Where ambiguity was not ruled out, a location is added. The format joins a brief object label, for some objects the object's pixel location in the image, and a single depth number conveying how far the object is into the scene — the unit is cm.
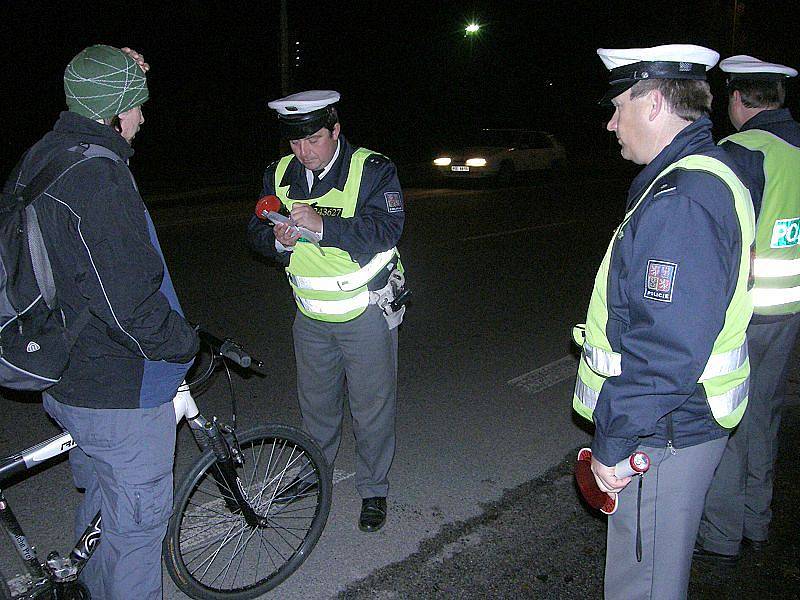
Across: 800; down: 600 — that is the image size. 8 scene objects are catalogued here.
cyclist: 222
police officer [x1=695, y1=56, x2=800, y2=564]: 312
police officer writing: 339
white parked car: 1956
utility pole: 1934
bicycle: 274
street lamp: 3319
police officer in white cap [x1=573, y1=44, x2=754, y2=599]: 201
